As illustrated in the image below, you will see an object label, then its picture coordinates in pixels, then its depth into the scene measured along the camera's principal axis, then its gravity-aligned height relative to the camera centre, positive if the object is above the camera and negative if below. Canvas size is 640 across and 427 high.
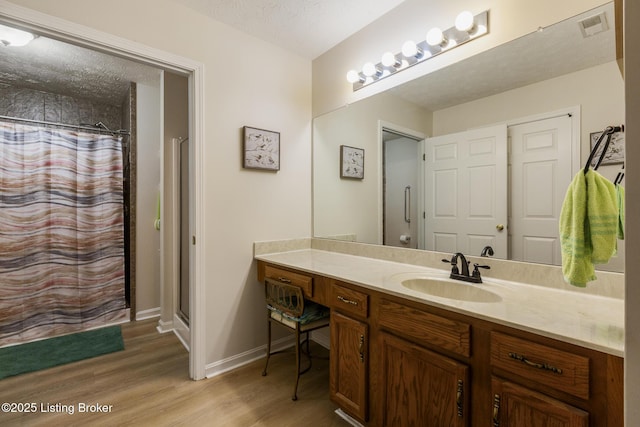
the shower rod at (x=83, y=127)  2.53 +0.79
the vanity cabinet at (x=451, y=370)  0.83 -0.58
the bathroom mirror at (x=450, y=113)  1.25 +0.55
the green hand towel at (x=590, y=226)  0.93 -0.05
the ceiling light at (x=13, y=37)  2.02 +1.24
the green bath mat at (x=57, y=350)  2.15 -1.15
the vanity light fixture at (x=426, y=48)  1.53 +0.97
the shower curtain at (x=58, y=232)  2.52 -0.21
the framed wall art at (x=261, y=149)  2.16 +0.47
